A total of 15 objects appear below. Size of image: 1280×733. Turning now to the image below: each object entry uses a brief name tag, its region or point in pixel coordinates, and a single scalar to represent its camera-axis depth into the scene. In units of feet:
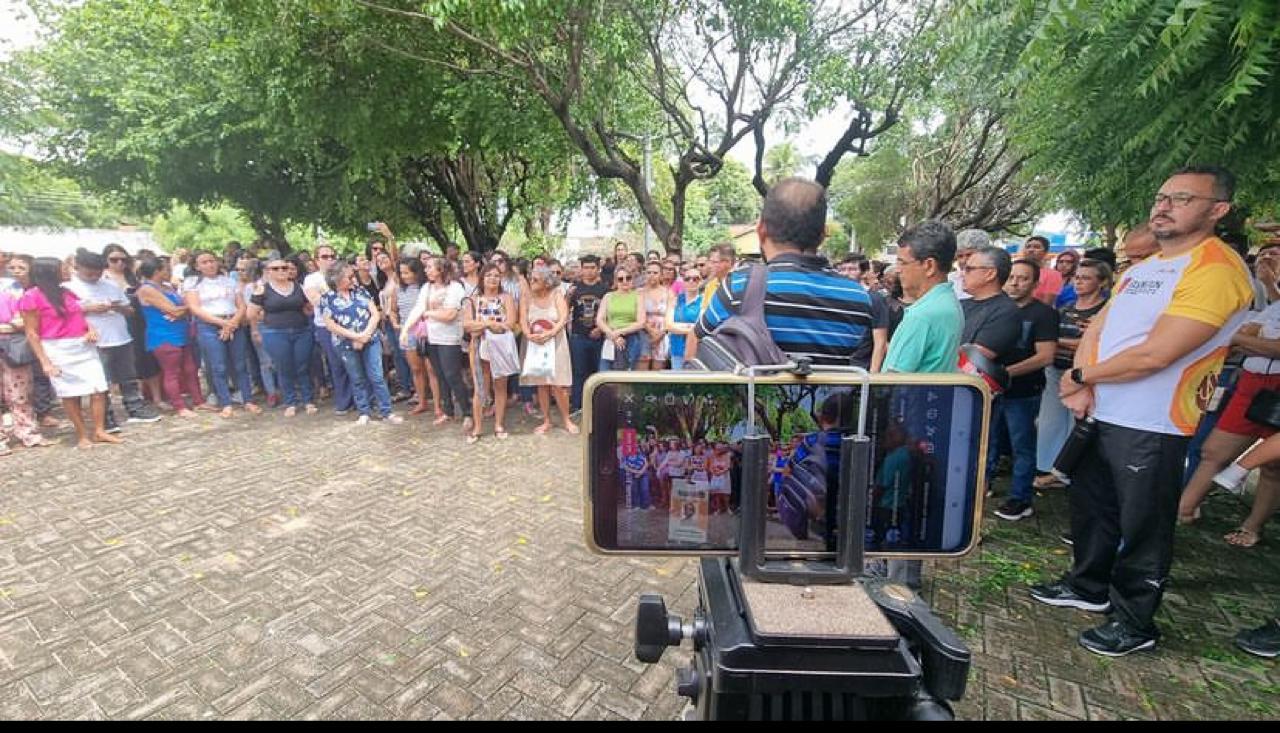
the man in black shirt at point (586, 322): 25.26
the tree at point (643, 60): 26.86
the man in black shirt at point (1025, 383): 14.88
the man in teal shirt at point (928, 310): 9.28
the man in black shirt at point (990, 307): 12.65
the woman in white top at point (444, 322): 22.45
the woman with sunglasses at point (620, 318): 23.47
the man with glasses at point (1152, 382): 8.57
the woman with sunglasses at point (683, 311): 21.97
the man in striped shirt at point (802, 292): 6.48
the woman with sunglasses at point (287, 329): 24.32
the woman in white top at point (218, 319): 24.94
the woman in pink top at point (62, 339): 19.61
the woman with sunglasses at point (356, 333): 23.38
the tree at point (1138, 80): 7.47
